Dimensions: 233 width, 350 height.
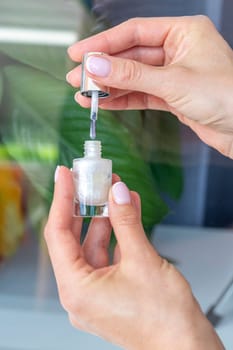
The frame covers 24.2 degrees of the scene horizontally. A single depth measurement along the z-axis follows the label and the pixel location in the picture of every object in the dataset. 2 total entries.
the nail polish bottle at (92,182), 0.55
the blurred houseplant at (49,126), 0.97
